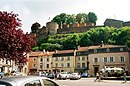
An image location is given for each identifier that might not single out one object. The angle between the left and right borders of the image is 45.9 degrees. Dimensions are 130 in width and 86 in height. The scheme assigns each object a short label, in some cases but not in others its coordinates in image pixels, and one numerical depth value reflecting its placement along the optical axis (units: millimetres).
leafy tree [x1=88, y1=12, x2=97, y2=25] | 84741
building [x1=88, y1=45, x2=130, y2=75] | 37772
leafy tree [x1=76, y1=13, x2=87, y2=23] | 87632
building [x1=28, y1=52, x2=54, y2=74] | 48429
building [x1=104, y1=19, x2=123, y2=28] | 73318
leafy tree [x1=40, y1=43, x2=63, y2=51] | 65874
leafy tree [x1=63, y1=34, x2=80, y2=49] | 64636
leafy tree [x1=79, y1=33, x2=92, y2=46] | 62406
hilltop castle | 73902
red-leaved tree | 10337
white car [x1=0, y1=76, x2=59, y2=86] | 3449
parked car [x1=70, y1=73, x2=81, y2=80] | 27621
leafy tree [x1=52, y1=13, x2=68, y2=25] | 86778
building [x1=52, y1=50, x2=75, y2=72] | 44925
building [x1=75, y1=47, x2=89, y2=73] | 42918
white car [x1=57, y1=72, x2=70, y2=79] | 28630
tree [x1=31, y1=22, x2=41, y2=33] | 87062
